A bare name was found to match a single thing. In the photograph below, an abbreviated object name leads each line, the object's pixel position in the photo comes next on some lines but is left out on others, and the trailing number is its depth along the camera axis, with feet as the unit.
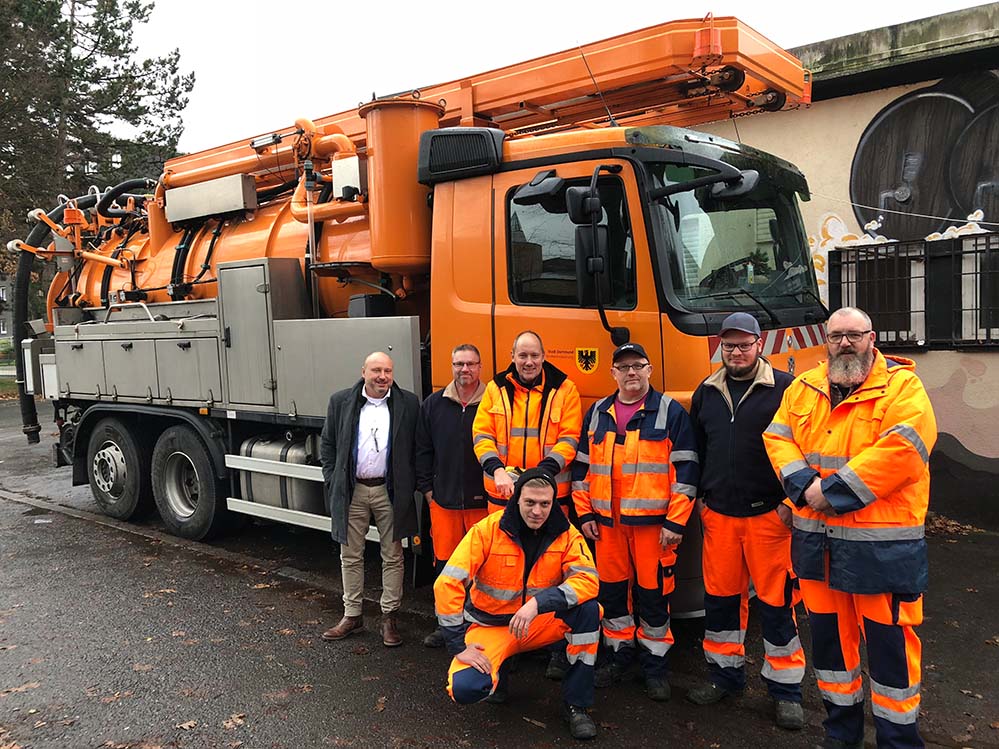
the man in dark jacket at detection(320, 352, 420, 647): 14.16
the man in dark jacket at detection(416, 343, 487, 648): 13.51
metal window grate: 20.59
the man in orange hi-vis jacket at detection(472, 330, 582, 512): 12.57
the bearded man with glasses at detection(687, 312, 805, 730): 10.96
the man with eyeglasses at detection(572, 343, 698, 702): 11.66
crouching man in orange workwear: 10.62
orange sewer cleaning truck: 12.86
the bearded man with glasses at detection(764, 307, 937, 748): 9.20
